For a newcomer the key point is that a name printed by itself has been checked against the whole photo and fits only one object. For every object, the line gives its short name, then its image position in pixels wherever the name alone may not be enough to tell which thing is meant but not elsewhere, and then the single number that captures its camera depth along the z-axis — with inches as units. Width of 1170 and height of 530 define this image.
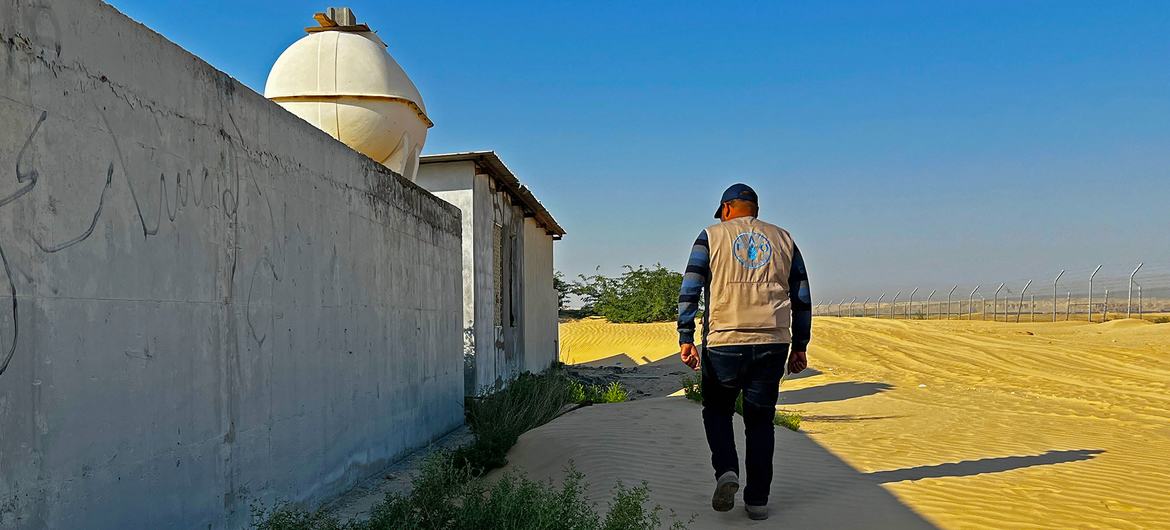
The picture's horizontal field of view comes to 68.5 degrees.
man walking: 201.3
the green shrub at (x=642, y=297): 1704.0
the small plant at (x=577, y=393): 470.6
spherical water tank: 369.4
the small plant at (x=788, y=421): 349.7
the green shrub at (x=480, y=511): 162.1
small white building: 459.8
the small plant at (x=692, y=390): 412.1
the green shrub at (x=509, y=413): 274.1
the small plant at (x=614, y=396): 482.3
